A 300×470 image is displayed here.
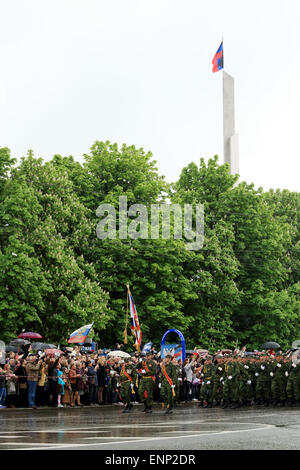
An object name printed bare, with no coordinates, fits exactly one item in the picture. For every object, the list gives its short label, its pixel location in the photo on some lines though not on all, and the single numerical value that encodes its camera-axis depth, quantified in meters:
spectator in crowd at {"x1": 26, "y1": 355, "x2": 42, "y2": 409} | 26.06
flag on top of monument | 70.88
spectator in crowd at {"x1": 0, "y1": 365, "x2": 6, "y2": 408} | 24.97
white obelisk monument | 71.50
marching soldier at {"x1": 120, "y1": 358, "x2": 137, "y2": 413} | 25.58
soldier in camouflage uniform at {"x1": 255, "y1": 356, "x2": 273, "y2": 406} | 27.84
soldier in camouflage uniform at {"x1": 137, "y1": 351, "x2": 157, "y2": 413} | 24.31
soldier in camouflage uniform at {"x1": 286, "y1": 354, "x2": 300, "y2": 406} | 26.67
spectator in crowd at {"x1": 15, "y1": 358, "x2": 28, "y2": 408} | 26.39
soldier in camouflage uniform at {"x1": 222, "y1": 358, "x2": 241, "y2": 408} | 27.41
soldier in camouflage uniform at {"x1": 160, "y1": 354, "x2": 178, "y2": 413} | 23.97
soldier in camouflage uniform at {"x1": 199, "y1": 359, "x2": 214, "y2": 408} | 28.78
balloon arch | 33.81
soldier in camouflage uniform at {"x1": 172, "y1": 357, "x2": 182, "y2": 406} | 24.44
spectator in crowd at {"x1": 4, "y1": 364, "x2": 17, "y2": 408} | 25.61
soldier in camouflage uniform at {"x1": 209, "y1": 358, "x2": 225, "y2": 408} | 28.61
